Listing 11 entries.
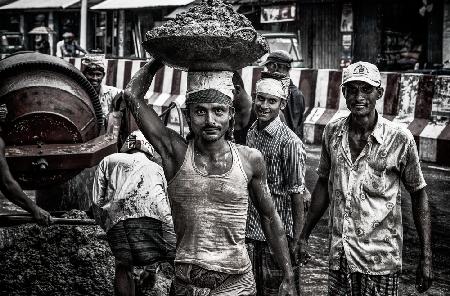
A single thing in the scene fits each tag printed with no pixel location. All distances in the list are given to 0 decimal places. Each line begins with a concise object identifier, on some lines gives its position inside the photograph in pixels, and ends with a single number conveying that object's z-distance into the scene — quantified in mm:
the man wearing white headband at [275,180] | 4590
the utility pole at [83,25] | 25173
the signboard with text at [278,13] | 22062
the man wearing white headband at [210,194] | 3357
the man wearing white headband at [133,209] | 4770
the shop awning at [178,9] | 25141
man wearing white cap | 3861
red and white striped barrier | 11344
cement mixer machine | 5742
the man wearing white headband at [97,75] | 7266
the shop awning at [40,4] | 32219
